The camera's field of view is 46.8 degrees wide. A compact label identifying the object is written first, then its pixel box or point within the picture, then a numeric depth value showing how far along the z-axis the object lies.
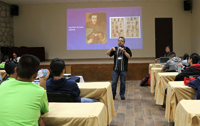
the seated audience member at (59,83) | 2.37
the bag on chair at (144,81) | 6.67
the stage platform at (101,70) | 7.82
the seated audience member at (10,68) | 2.67
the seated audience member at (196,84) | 2.68
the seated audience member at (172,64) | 4.78
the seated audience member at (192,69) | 3.28
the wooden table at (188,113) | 1.75
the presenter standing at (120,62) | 4.88
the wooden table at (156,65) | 6.35
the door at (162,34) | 9.59
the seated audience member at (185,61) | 5.07
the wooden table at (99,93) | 2.92
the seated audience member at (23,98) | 1.45
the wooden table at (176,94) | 2.80
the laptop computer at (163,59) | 6.18
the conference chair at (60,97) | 2.34
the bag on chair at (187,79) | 2.89
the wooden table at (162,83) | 3.96
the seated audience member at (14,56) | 7.58
